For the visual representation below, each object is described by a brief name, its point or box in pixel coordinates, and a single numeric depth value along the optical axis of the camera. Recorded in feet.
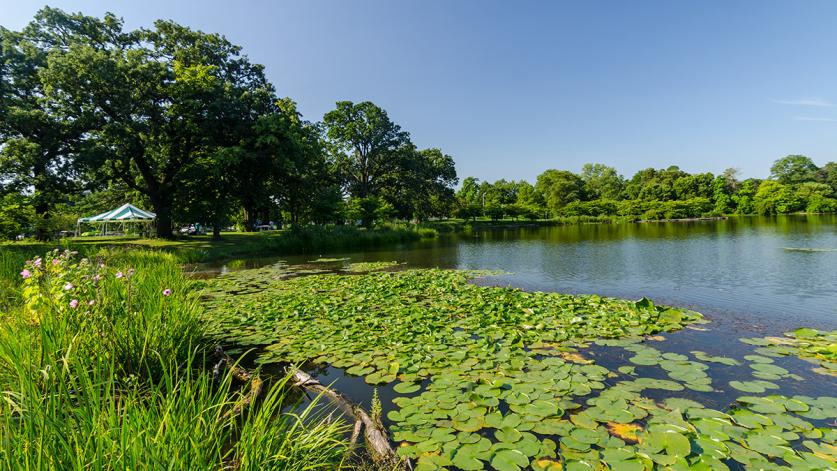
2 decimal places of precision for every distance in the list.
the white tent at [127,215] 76.13
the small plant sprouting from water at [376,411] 10.02
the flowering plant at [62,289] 11.92
